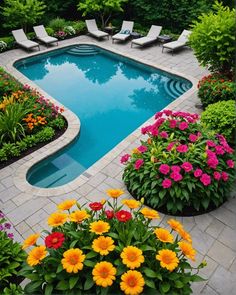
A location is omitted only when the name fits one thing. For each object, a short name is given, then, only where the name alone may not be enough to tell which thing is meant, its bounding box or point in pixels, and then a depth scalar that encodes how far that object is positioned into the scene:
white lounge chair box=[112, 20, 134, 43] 14.14
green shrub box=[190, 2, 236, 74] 7.31
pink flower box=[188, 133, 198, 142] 5.16
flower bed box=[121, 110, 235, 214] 4.71
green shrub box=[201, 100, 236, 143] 6.11
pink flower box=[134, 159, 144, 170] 4.98
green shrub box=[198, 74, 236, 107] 7.60
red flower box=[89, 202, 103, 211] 3.09
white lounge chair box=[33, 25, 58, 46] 13.77
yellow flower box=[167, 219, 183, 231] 2.95
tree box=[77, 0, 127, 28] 14.39
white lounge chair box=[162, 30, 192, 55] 12.67
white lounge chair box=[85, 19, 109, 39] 14.75
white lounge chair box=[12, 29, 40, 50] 13.13
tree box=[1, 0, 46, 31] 13.40
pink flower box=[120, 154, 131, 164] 5.15
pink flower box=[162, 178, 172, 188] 4.54
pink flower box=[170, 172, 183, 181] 4.52
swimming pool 6.88
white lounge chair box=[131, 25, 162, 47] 13.45
